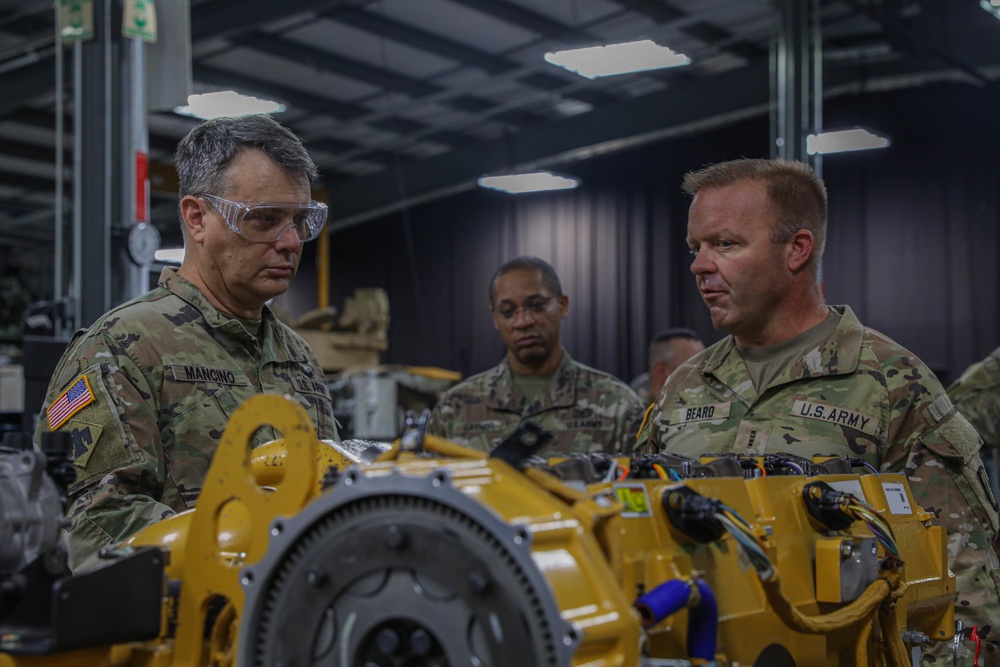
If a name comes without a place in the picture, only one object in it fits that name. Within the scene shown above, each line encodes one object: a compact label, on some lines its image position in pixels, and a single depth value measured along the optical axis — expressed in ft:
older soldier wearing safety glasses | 6.02
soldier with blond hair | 6.72
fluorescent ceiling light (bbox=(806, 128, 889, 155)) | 39.14
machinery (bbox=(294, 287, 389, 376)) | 32.65
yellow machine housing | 3.35
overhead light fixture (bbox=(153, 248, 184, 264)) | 46.16
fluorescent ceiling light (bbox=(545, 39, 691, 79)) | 31.35
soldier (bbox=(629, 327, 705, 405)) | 19.53
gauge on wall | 14.56
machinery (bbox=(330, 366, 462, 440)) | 29.25
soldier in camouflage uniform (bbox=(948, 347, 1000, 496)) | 16.24
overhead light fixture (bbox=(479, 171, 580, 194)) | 48.21
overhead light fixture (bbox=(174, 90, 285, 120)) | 35.29
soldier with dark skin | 13.98
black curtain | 37.96
